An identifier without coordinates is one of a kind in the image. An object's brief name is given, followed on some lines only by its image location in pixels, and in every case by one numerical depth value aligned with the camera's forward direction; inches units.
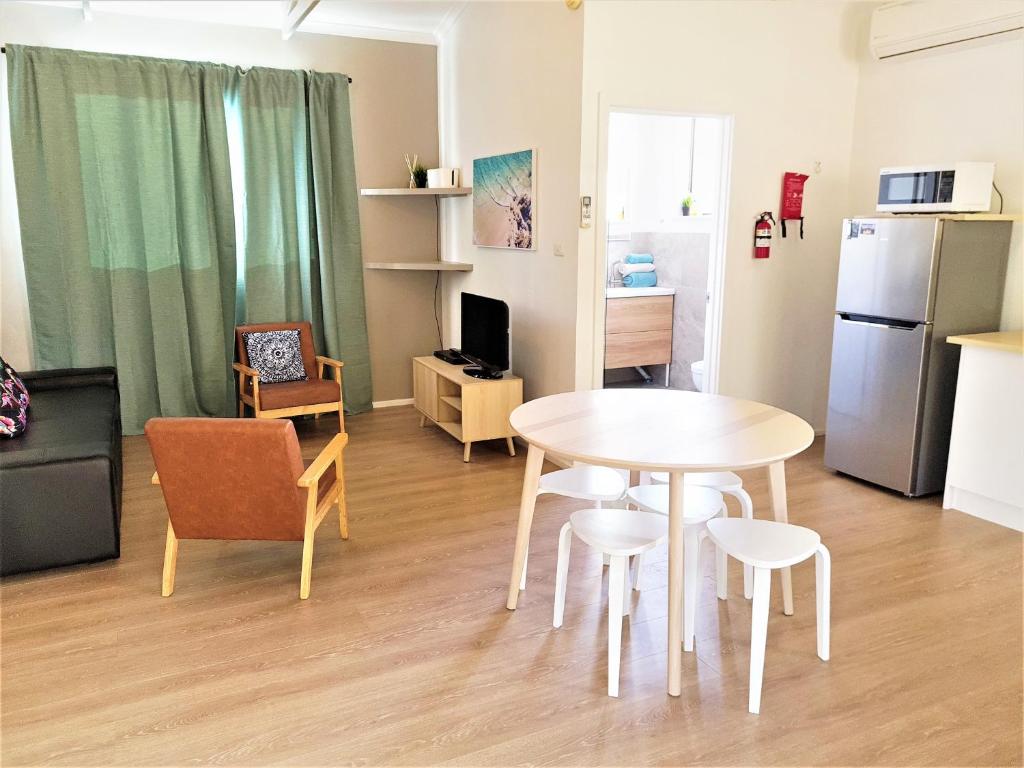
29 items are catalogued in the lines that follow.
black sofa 118.2
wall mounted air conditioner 149.6
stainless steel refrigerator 150.1
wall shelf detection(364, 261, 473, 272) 217.2
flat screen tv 183.2
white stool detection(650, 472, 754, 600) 110.5
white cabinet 140.4
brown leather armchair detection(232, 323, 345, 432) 187.0
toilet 207.6
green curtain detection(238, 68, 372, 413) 206.2
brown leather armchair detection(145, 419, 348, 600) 108.9
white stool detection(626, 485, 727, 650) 101.3
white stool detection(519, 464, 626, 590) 108.8
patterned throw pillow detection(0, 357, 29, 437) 134.3
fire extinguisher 182.4
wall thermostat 160.4
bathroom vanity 232.8
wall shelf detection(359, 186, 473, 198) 210.0
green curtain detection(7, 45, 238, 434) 187.2
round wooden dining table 89.9
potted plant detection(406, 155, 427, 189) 221.1
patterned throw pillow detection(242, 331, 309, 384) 199.8
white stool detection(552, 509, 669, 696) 91.4
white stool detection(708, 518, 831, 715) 87.7
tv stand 180.7
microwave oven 149.3
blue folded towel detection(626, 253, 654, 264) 247.8
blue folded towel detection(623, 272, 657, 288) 246.2
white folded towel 246.7
